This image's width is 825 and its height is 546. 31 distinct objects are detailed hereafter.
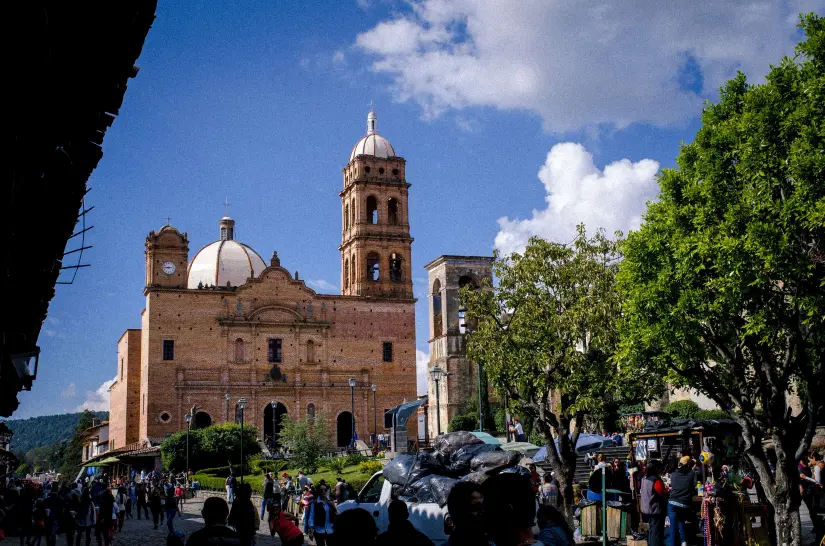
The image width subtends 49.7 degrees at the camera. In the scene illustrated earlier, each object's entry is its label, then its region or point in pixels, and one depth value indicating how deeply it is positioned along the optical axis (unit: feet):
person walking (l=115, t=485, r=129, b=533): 83.25
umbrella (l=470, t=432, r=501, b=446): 74.90
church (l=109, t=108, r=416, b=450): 181.37
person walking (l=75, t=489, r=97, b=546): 58.54
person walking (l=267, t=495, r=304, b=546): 27.58
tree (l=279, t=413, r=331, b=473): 131.54
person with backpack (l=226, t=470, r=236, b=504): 98.53
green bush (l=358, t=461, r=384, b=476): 111.65
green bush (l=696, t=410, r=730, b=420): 104.78
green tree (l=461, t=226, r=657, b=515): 71.77
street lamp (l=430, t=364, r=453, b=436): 91.64
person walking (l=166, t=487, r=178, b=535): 68.74
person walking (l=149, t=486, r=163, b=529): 84.13
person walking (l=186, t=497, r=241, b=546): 18.52
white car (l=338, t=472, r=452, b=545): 41.93
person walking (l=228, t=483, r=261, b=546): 25.90
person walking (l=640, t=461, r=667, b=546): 43.27
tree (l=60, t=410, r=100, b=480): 295.19
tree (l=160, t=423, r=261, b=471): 156.35
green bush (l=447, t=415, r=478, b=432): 168.55
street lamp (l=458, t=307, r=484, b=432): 185.80
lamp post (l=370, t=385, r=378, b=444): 182.09
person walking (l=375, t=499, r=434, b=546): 15.57
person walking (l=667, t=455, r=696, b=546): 41.63
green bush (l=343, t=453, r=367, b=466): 135.44
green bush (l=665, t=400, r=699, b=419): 115.14
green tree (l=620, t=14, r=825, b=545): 48.21
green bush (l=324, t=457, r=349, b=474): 126.50
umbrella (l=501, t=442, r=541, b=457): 93.35
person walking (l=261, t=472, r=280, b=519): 78.69
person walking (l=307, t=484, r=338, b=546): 47.73
